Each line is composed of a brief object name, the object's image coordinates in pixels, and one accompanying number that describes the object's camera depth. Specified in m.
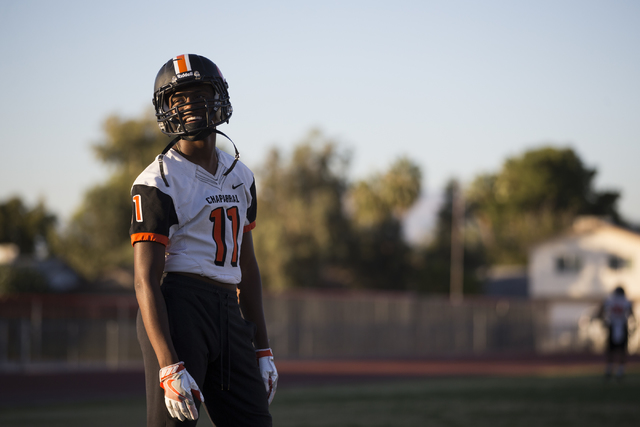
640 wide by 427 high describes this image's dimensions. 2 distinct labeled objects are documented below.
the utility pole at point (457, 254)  46.88
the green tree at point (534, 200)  78.06
